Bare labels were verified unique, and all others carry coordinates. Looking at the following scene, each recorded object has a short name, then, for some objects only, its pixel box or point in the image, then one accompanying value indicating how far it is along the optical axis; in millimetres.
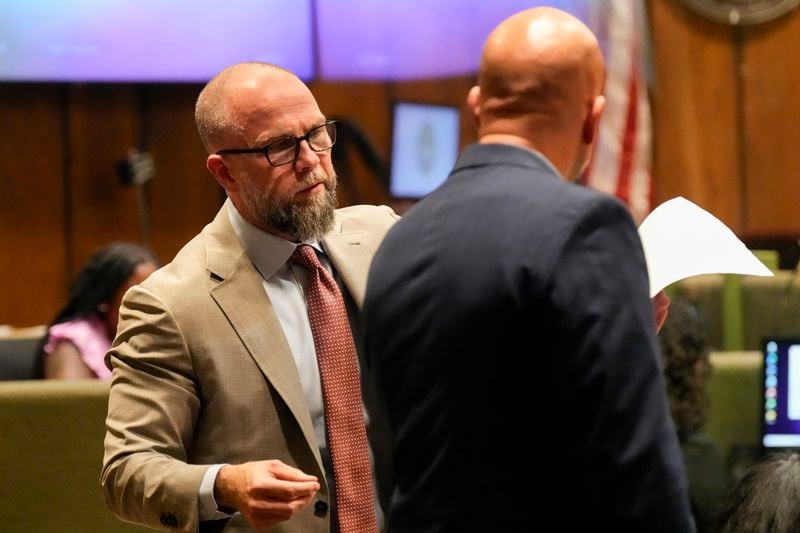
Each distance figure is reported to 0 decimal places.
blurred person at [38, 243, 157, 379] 8430
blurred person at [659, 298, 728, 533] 6629
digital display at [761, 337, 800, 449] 6785
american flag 11773
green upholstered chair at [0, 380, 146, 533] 6027
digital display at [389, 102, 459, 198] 12141
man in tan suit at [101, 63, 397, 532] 3664
